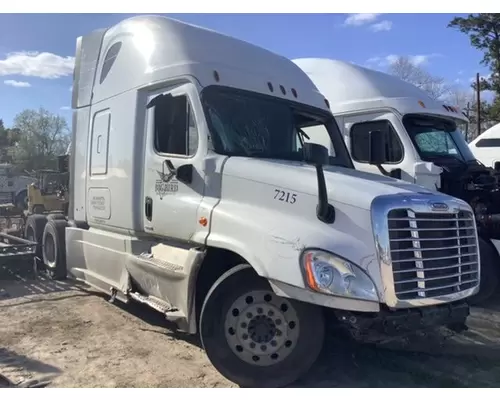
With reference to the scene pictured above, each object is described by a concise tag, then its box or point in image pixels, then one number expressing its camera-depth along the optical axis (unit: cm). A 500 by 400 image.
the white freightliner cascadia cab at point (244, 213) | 417
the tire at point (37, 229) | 945
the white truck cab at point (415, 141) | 811
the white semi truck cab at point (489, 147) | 1432
